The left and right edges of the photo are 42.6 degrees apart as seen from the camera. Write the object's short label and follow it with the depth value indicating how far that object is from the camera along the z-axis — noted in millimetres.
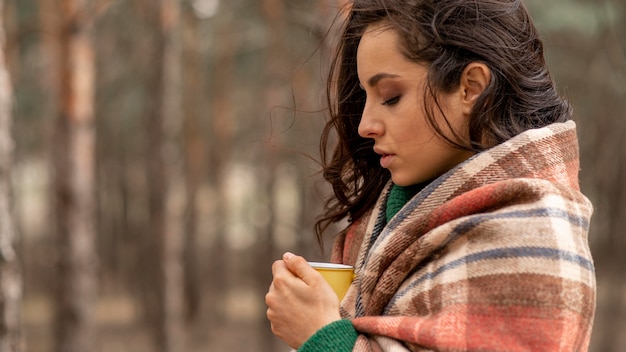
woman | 1445
